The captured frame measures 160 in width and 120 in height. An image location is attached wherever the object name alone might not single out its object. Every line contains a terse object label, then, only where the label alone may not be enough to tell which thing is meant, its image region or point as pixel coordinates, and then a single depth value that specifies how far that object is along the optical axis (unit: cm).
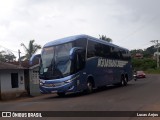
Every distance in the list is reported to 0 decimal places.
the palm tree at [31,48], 2482
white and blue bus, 877
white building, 1378
